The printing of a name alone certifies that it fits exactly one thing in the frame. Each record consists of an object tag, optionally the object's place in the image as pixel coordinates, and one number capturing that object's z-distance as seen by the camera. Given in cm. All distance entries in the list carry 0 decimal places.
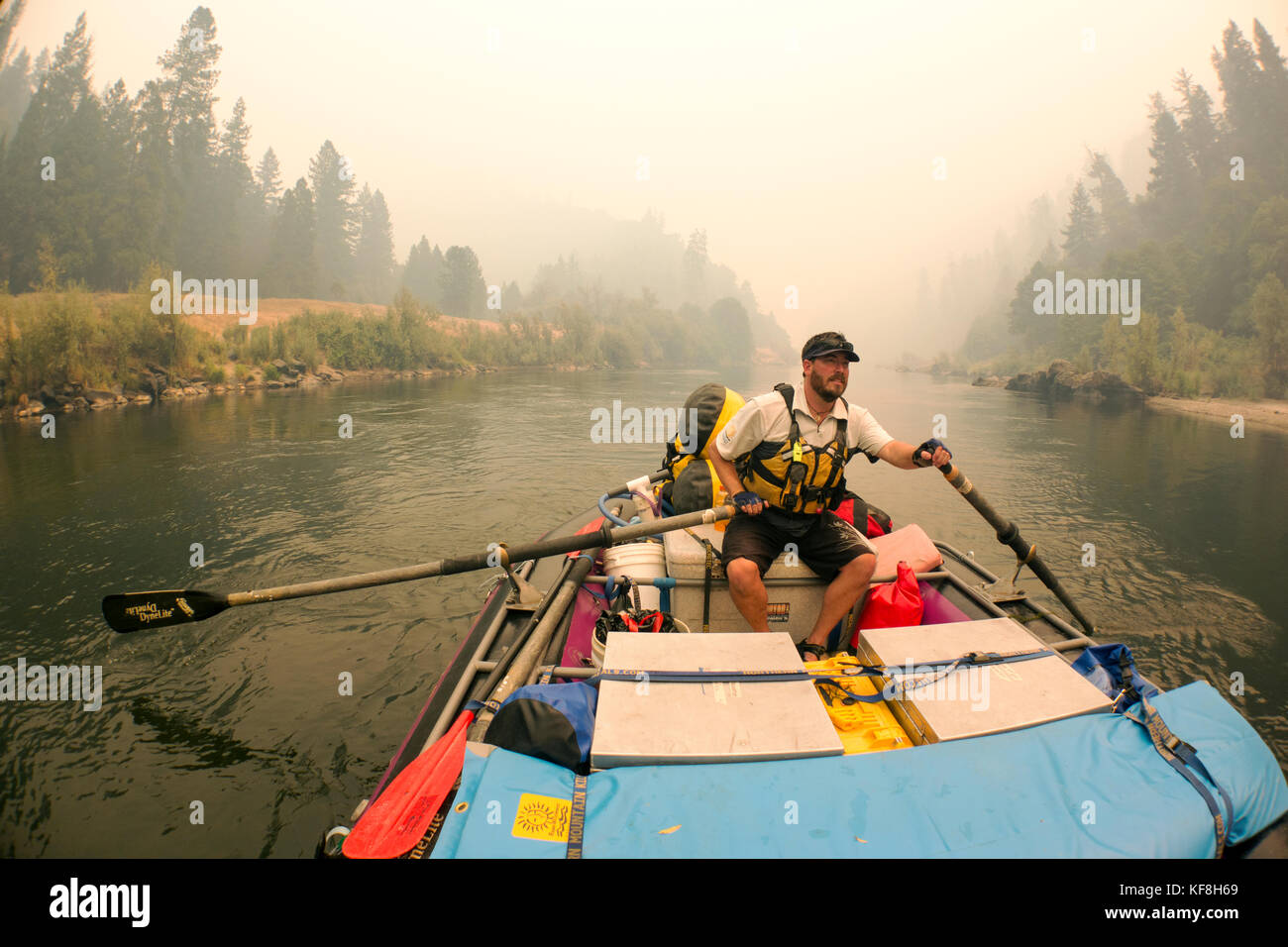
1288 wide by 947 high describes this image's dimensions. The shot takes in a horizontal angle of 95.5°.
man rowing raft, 405
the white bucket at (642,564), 448
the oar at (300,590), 446
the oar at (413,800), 226
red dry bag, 446
